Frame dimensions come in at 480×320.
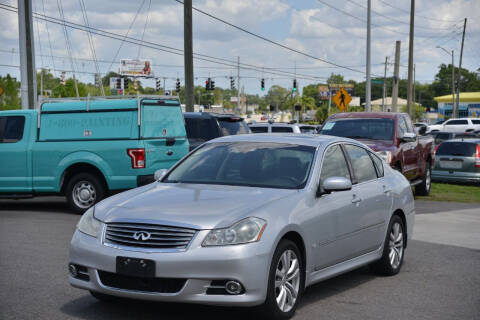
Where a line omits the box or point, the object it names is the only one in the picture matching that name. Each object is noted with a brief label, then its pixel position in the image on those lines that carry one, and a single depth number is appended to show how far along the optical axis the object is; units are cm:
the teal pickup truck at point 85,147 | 1337
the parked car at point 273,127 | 2171
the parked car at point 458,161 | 2203
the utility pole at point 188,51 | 2405
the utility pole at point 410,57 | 4075
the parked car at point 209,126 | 1638
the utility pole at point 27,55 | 2392
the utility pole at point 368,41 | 3589
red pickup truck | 1609
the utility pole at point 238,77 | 9388
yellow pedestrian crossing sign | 3228
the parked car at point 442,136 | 3585
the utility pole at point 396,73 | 4303
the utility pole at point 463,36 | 7231
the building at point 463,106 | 10925
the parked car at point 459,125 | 5651
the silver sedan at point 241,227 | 560
